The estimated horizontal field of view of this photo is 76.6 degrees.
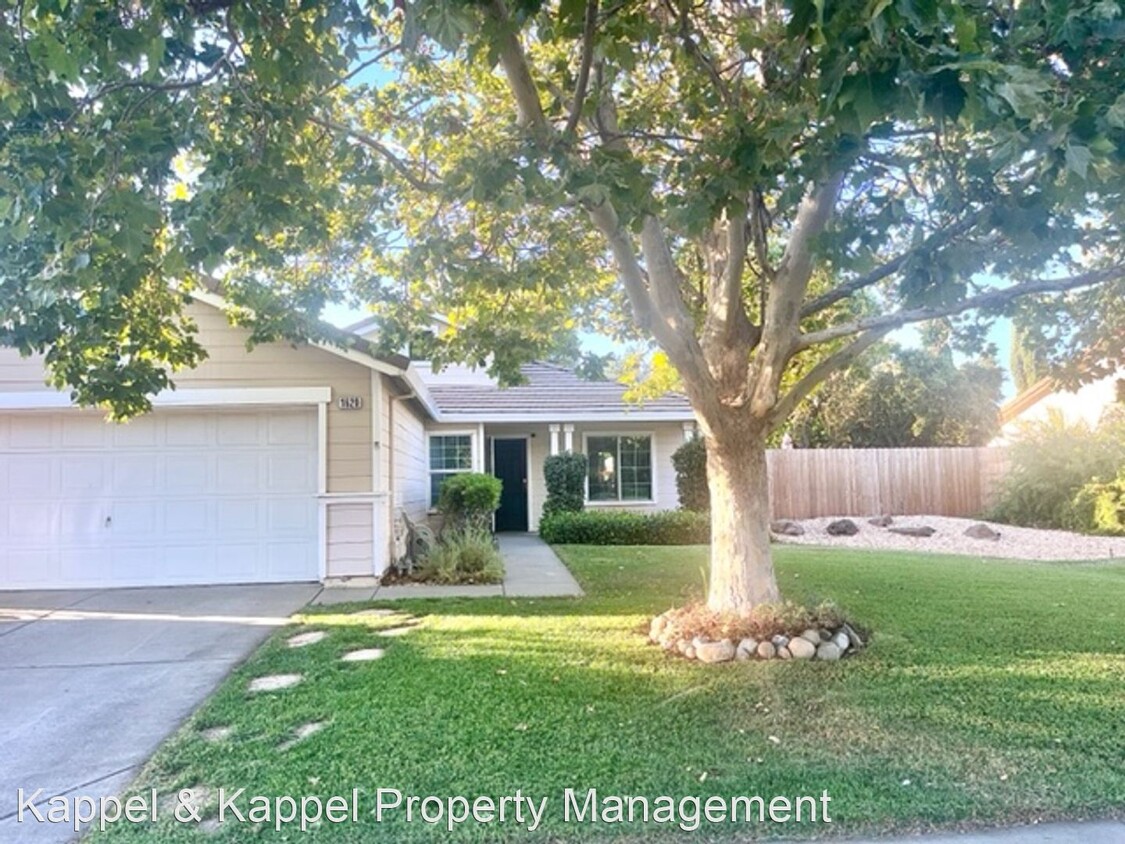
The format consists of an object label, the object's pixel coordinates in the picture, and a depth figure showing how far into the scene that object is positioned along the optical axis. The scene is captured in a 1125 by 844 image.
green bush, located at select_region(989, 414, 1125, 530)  16.00
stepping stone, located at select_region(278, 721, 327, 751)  3.97
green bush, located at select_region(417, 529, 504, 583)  9.52
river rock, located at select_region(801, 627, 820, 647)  5.58
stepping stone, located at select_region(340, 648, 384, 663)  5.66
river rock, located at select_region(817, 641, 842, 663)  5.47
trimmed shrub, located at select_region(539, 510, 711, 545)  13.95
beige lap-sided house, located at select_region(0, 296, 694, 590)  9.25
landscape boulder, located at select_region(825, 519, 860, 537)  15.97
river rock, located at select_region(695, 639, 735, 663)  5.43
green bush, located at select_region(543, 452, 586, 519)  15.01
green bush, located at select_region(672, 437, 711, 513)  14.76
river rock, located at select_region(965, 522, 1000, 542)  15.14
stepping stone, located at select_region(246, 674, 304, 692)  5.00
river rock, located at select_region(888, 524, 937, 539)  15.66
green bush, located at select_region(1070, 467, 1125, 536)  15.01
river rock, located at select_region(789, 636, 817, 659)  5.47
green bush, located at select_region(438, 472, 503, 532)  13.41
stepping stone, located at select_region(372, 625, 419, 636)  6.51
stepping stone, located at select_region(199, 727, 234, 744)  4.10
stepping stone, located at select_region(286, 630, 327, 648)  6.18
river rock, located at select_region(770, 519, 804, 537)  15.91
